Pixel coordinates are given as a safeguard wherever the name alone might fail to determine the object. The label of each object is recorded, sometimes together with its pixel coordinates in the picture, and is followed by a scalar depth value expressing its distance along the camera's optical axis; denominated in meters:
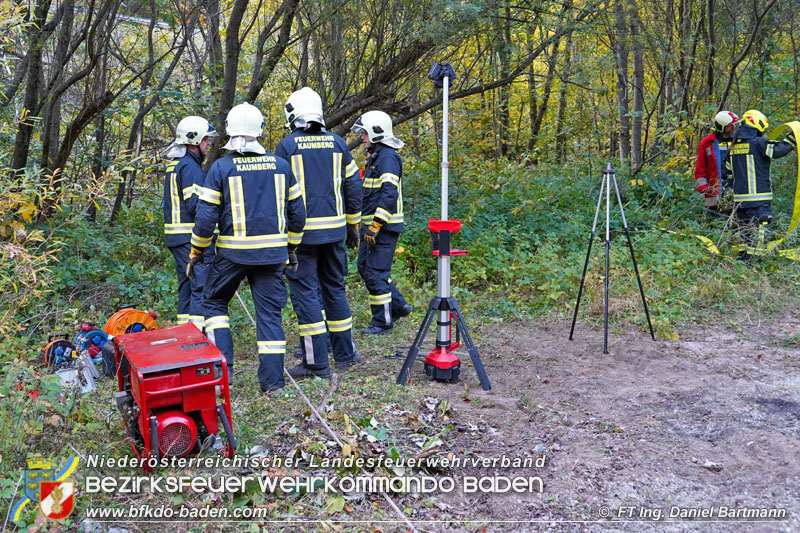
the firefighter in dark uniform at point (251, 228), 4.78
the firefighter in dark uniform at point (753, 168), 8.76
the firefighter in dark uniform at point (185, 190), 5.67
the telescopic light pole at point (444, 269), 4.75
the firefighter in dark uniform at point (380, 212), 6.51
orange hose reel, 5.80
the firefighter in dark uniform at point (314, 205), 5.38
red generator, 3.54
